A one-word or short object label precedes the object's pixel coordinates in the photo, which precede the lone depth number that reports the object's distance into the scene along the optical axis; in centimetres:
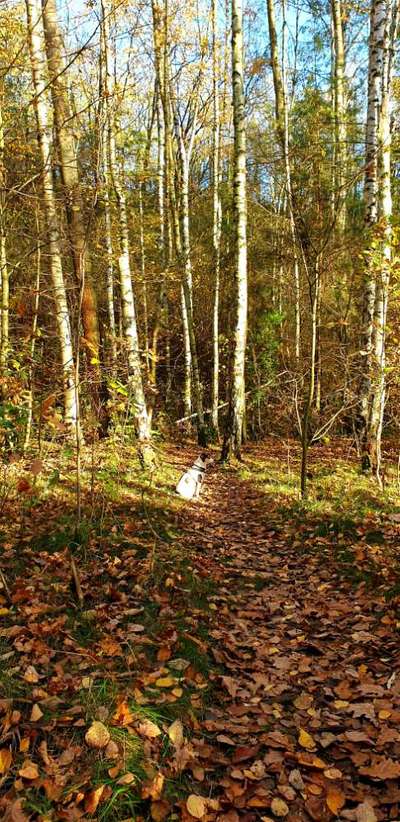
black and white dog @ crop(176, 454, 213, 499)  805
